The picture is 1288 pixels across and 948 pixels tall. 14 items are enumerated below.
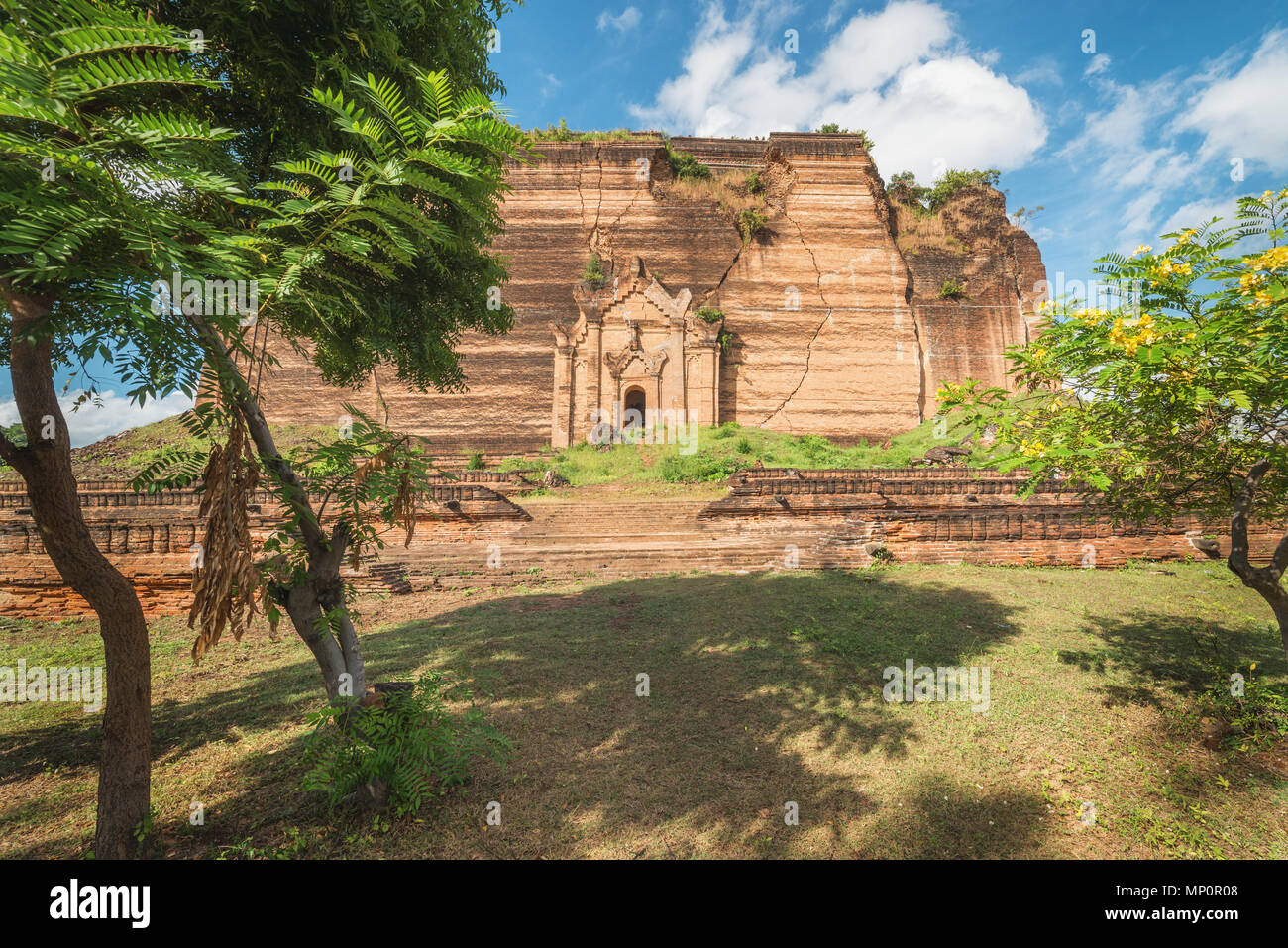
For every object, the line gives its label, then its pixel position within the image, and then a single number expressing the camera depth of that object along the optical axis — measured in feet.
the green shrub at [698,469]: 59.57
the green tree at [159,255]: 5.67
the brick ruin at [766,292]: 85.51
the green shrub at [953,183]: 97.35
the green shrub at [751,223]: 90.99
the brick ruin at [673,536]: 29.14
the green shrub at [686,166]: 95.50
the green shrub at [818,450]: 71.70
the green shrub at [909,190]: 100.37
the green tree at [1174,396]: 11.11
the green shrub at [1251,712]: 13.57
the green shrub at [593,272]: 87.30
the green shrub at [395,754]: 10.64
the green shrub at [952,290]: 91.97
